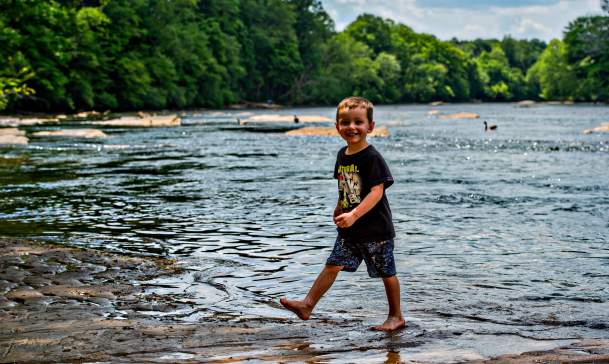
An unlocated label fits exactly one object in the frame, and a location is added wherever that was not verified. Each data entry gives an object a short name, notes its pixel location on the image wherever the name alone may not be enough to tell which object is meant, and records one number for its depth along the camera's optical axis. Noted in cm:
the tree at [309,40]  11138
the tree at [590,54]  10444
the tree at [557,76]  12044
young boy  516
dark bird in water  4038
